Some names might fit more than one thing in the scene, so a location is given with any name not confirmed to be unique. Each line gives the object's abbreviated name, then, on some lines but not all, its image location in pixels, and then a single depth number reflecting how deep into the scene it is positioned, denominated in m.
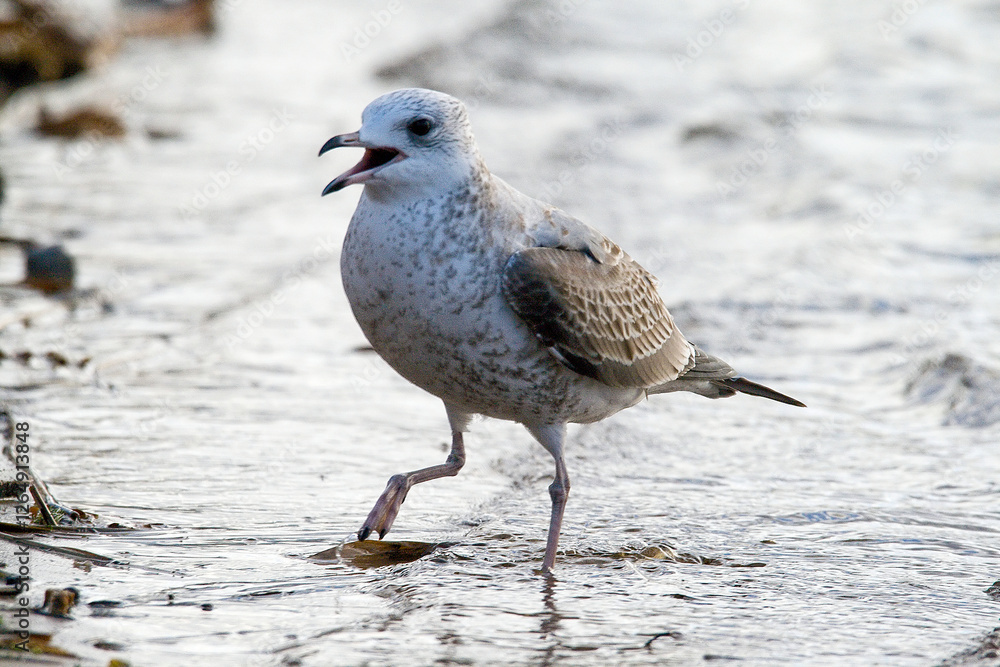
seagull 8.85
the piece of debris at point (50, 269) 15.37
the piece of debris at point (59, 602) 7.79
